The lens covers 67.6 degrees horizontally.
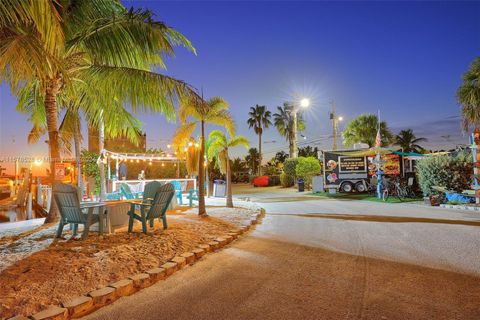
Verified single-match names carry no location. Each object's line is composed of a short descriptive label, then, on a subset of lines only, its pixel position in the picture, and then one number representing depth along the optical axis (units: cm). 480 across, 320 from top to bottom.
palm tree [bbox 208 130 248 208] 1652
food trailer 2412
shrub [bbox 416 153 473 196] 1532
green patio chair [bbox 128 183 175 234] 791
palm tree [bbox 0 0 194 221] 895
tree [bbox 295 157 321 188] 3250
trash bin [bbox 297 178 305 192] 2841
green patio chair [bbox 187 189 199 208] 1482
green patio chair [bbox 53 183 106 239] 711
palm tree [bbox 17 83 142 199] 1183
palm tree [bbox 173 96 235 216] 1145
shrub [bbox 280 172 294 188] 3506
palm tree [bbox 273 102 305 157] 4406
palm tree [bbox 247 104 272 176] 5388
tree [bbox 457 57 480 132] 1667
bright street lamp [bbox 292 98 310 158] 2747
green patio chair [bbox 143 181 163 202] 987
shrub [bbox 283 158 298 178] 3431
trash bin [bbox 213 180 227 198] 2150
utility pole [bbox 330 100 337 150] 3381
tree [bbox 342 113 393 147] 3653
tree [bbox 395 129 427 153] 5898
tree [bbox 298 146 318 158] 6489
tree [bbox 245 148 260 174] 7095
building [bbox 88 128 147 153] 2973
